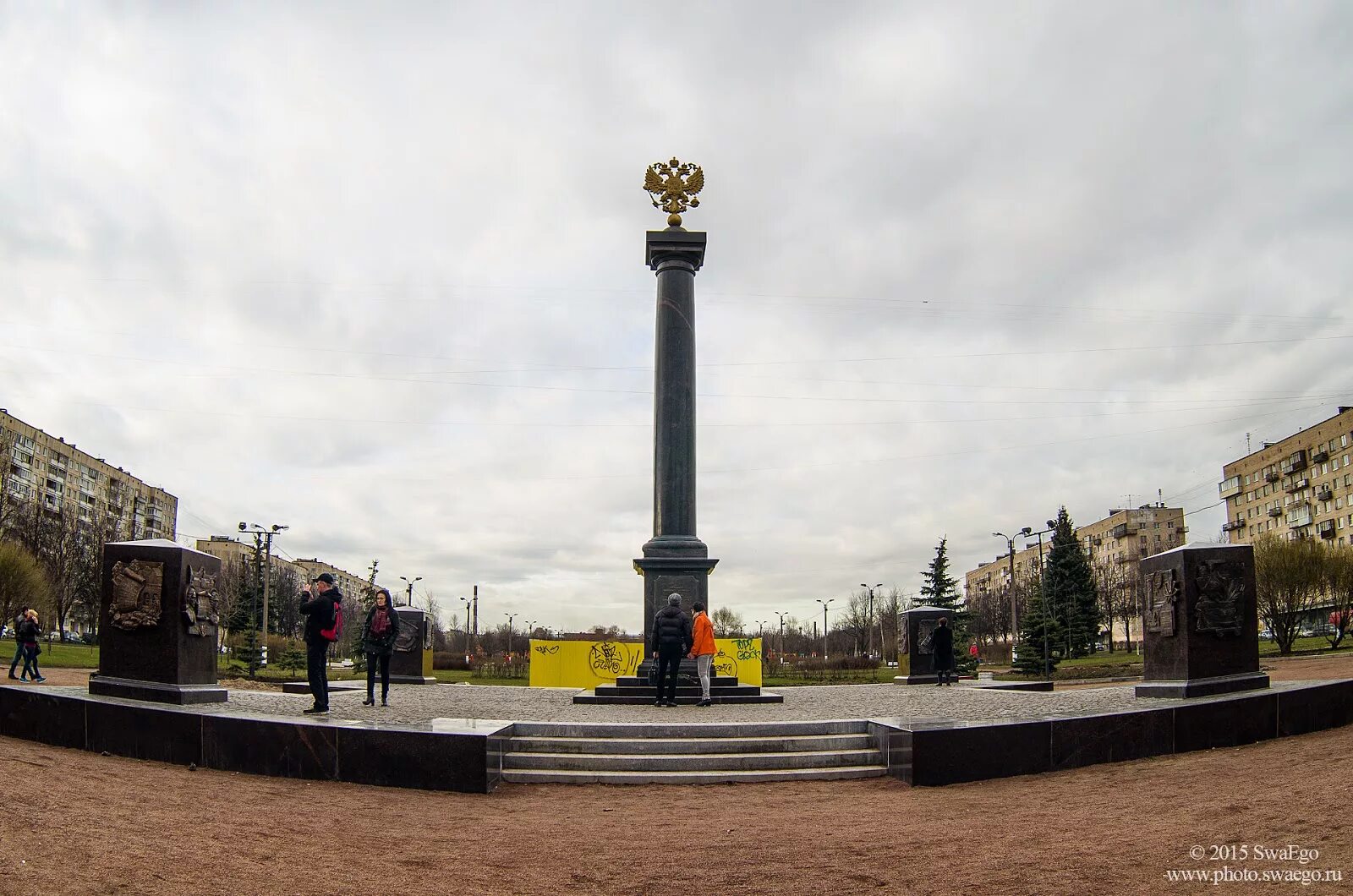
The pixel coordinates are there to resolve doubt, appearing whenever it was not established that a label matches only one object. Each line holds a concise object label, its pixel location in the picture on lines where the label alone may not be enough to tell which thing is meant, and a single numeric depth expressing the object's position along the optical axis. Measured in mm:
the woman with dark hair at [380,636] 15281
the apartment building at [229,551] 118819
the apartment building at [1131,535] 113375
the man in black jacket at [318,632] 13688
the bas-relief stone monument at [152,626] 13328
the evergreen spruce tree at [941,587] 55562
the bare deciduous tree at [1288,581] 42844
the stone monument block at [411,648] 24250
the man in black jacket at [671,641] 16547
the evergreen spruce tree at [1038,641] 43062
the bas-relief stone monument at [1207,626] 14227
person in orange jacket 16859
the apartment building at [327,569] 138838
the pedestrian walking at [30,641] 23812
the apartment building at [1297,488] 75438
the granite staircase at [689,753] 11672
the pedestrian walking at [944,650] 23656
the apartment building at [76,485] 77938
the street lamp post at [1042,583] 41375
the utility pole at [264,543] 49656
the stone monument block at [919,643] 25406
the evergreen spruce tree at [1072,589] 58562
